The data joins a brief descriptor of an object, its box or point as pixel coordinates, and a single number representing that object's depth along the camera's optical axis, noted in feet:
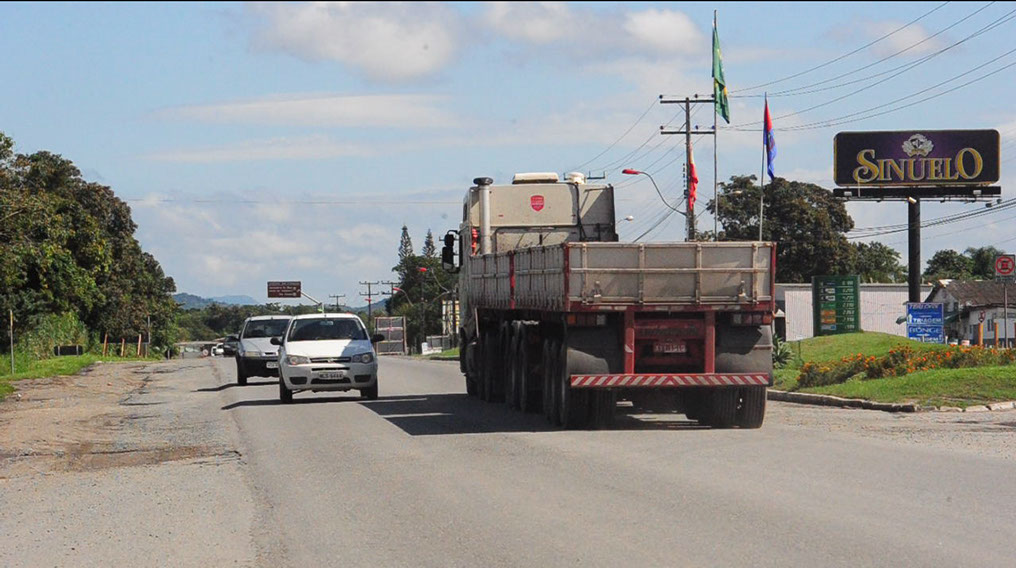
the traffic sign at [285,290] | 555.28
